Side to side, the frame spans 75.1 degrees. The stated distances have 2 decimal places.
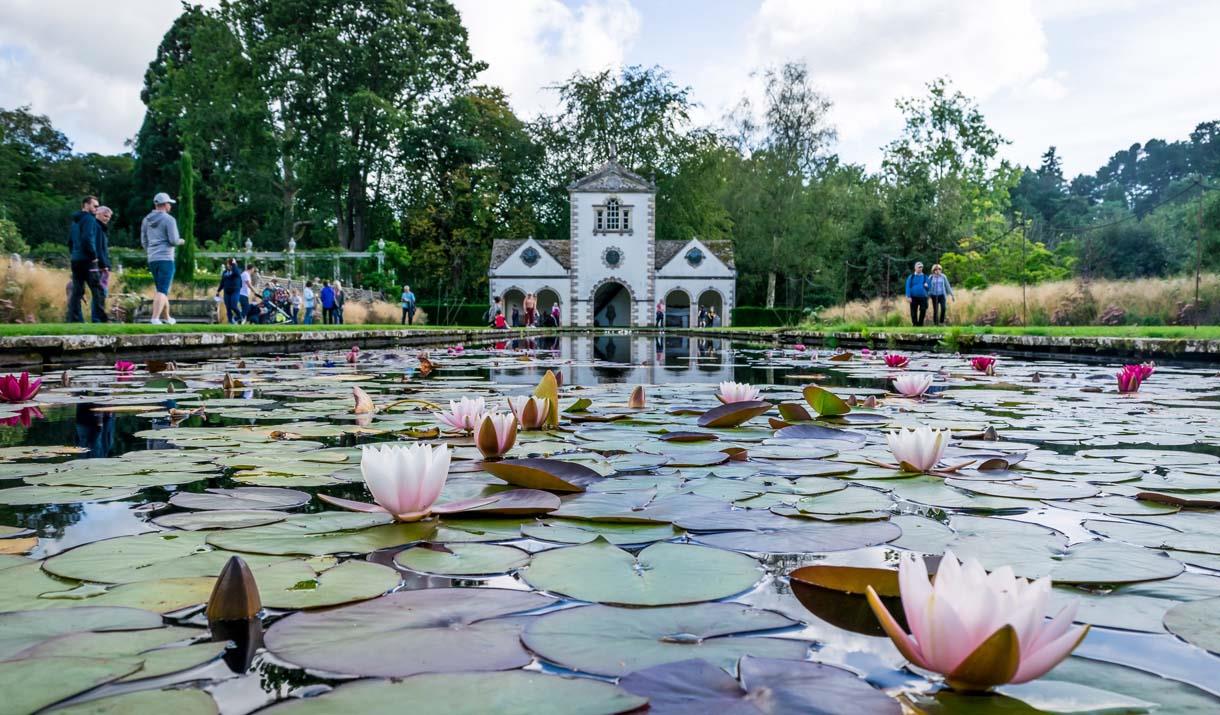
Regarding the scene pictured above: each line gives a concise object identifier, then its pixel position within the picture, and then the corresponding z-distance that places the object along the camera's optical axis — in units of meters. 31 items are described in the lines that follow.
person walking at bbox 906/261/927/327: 13.73
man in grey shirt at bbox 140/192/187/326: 8.70
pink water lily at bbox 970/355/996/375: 5.24
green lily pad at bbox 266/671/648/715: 0.69
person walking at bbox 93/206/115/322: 8.24
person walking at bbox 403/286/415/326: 22.00
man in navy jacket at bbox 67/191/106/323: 8.00
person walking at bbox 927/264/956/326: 13.83
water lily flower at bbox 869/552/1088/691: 0.67
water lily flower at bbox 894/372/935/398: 3.40
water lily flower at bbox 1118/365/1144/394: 3.87
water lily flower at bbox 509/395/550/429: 2.67
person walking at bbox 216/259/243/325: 13.27
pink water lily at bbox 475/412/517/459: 1.97
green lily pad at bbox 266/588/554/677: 0.79
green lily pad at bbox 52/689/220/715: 0.68
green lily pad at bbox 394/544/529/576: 1.14
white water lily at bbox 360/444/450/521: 1.31
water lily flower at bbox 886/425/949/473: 1.81
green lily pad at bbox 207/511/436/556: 1.24
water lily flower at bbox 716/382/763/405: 2.88
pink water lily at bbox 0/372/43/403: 3.15
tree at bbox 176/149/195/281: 21.81
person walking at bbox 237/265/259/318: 14.65
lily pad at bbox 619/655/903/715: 0.69
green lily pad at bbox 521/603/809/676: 0.81
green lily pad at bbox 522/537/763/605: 1.02
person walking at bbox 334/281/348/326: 19.19
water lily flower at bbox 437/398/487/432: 2.23
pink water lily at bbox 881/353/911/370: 4.89
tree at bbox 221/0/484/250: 29.95
